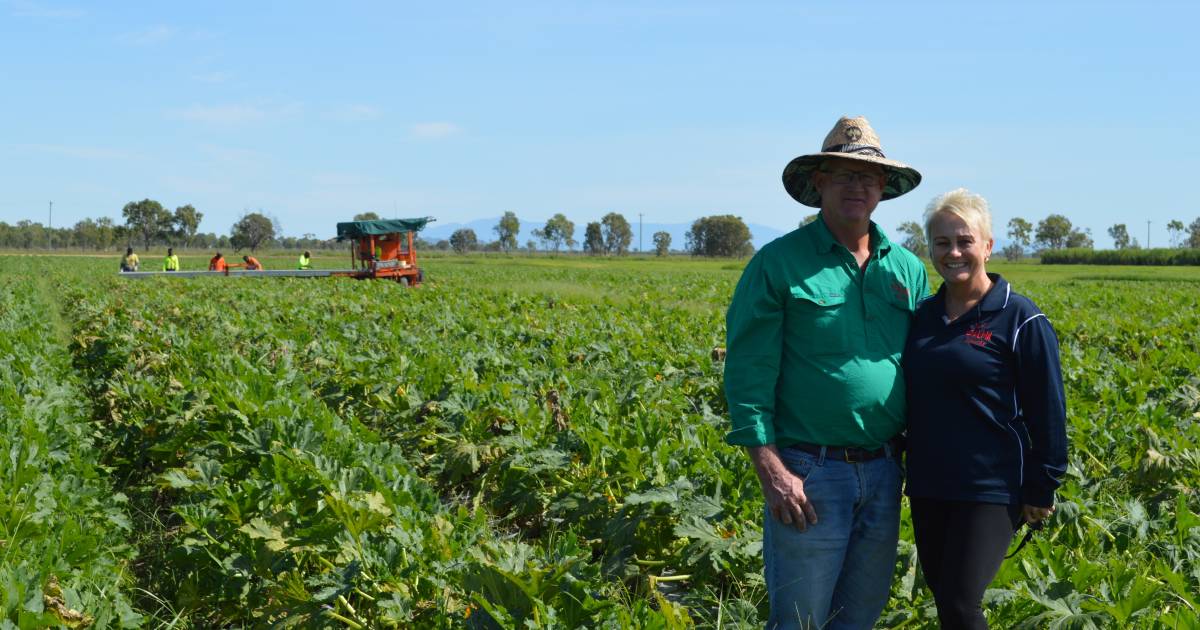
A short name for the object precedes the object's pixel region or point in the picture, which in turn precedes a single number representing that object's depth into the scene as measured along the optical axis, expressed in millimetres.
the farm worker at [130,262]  34156
